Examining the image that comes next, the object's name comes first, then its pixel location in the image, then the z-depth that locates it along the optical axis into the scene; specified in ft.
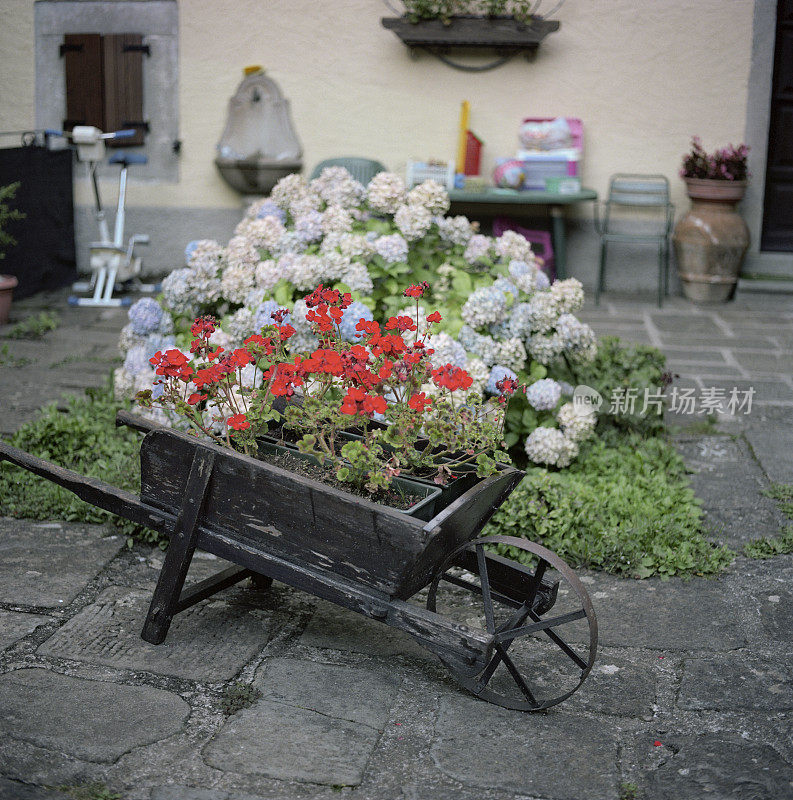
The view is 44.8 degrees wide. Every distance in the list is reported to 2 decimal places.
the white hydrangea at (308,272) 12.12
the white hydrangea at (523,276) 12.84
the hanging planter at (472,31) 23.15
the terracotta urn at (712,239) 23.16
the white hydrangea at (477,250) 13.21
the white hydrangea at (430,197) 12.82
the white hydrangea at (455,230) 13.29
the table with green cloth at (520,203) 22.93
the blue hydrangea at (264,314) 11.89
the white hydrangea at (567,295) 12.56
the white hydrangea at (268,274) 12.36
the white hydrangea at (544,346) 12.55
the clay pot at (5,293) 20.45
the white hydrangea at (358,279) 12.09
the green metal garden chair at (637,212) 24.20
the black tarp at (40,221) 22.80
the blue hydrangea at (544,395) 12.14
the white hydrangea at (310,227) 12.78
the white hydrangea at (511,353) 12.00
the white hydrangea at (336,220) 12.75
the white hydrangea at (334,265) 12.16
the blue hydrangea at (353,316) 11.46
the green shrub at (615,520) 10.50
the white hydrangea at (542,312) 12.37
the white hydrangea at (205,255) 12.99
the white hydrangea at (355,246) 12.26
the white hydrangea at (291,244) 12.80
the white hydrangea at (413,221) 12.66
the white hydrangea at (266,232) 12.96
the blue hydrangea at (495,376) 11.87
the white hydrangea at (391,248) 12.36
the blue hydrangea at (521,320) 12.21
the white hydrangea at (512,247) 13.32
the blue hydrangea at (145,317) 13.23
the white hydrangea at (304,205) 13.19
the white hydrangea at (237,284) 12.55
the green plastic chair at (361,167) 24.42
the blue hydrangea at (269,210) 13.84
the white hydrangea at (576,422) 12.23
